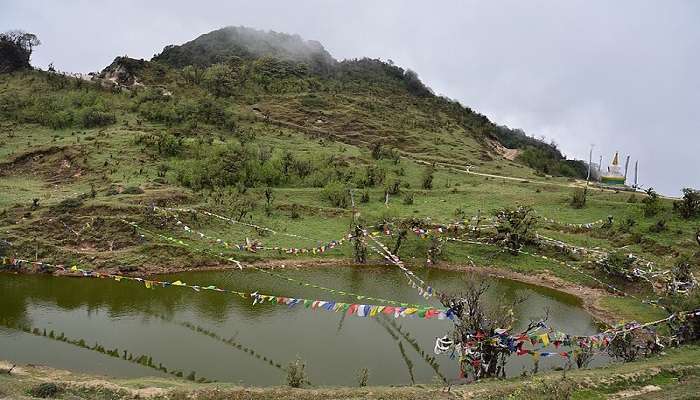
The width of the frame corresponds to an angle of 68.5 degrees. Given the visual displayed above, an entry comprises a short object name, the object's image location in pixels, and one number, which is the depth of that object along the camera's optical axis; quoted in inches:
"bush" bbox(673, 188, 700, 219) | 1523.1
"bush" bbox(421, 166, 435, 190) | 2052.2
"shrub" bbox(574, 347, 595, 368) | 749.3
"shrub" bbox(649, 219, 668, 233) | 1440.7
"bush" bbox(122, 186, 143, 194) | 1512.1
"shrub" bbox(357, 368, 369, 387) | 669.3
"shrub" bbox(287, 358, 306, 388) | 652.7
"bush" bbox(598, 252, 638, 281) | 1229.1
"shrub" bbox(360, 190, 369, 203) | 1804.9
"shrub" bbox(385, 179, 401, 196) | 1918.1
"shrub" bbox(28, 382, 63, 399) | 570.3
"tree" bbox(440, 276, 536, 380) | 695.1
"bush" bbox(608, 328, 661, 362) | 793.6
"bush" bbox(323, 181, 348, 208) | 1748.3
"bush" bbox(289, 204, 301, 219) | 1620.1
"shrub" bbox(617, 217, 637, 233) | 1471.1
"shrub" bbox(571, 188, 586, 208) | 1741.0
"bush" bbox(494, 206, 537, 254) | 1418.6
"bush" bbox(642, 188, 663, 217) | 1563.7
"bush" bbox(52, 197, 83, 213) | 1341.0
